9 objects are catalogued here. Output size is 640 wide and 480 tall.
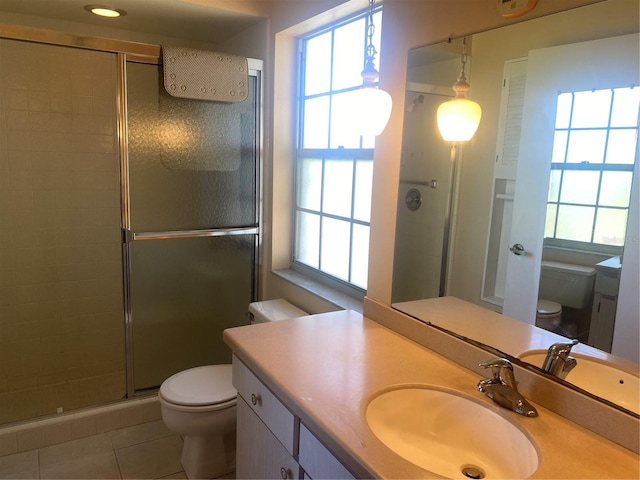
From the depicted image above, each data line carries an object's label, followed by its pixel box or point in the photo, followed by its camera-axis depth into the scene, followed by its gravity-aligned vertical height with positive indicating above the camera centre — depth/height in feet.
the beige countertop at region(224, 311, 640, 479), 3.13 -1.88
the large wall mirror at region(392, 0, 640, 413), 3.48 +0.02
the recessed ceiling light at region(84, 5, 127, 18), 8.03 +2.63
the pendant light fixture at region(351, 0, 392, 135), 4.97 +0.75
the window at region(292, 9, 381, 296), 7.39 +0.06
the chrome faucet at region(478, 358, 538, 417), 3.78 -1.73
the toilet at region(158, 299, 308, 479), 6.63 -3.54
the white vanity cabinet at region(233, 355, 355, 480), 3.74 -2.47
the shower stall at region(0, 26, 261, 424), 7.80 -1.10
